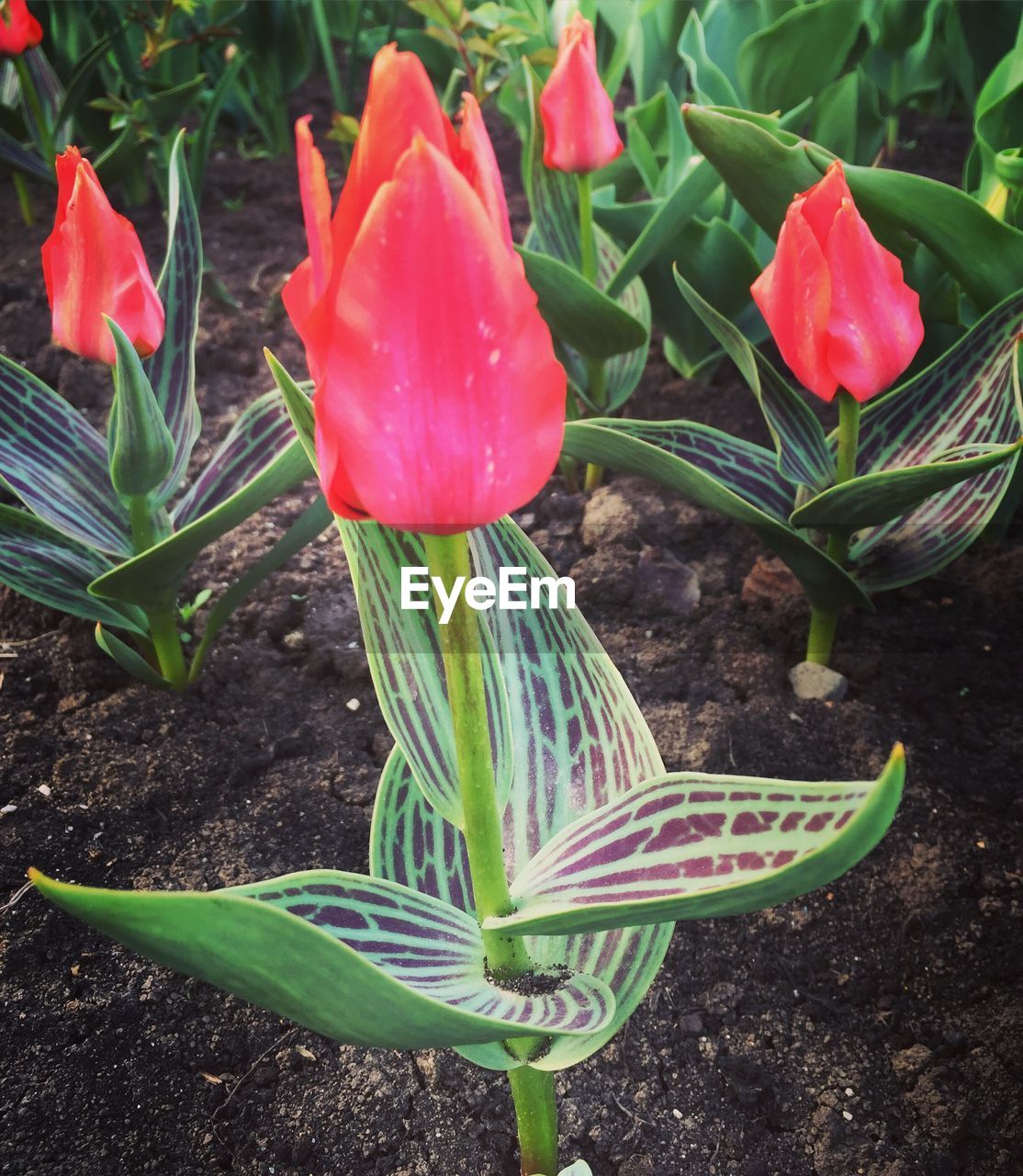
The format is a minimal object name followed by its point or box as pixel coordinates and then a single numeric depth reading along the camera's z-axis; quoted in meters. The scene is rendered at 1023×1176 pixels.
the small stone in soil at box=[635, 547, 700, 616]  0.52
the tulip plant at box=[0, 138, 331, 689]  0.39
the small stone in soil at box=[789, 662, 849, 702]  0.48
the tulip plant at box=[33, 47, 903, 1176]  0.19
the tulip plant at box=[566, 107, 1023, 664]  0.37
